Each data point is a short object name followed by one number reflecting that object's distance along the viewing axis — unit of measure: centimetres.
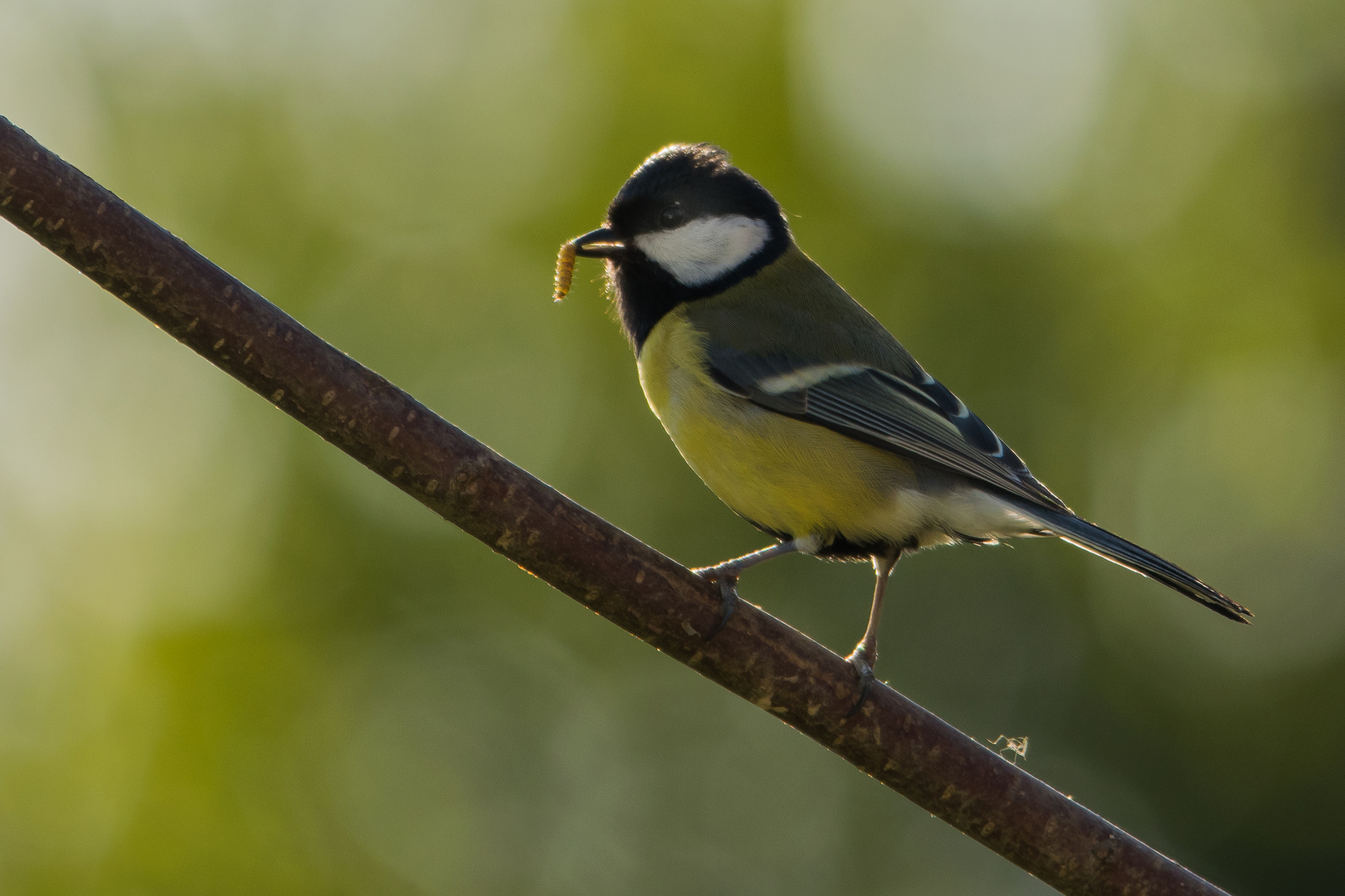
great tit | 724
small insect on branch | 645
